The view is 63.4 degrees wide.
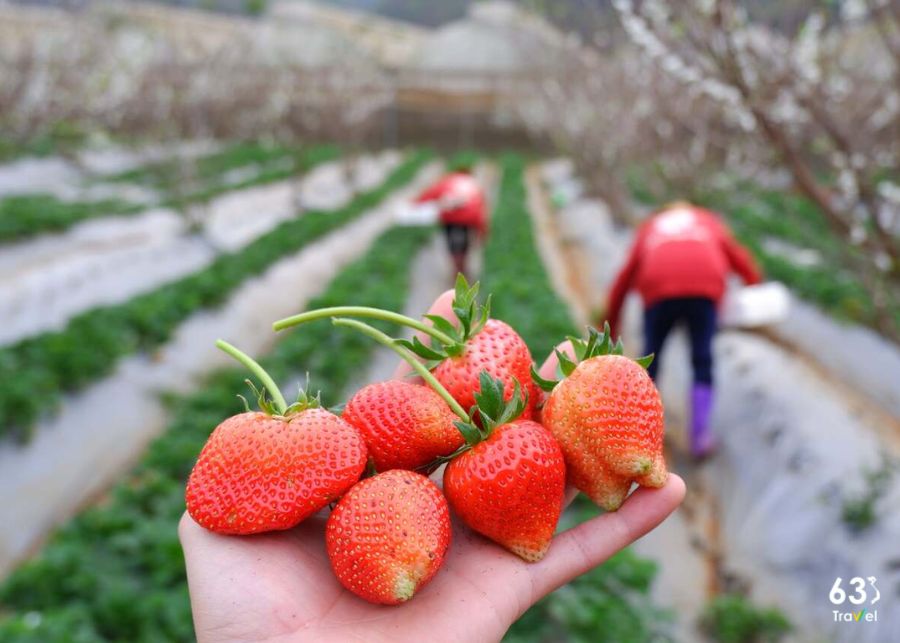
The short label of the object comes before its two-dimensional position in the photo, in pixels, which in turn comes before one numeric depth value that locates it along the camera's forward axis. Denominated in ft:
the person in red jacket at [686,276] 13.87
